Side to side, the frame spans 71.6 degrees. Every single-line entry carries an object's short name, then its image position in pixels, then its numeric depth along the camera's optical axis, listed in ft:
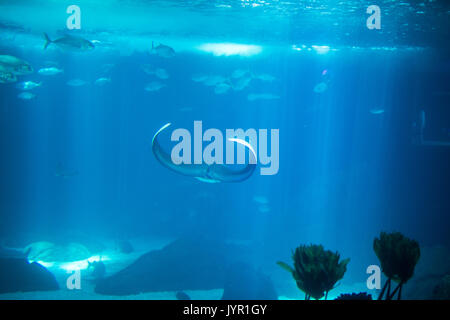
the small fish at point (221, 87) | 42.88
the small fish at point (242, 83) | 44.60
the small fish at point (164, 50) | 34.51
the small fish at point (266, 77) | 45.51
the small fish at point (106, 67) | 52.88
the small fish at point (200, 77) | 44.29
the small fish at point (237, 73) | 43.14
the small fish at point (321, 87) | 44.16
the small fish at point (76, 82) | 46.89
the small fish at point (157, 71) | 43.29
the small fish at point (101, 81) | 45.93
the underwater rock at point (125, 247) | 45.70
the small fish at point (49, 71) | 41.55
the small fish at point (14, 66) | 26.06
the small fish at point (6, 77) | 26.96
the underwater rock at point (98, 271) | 31.32
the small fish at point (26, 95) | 42.85
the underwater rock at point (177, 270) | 27.48
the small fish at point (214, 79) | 43.26
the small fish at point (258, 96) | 49.01
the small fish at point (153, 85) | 44.86
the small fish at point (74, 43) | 27.09
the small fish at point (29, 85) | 39.34
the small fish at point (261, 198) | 46.59
